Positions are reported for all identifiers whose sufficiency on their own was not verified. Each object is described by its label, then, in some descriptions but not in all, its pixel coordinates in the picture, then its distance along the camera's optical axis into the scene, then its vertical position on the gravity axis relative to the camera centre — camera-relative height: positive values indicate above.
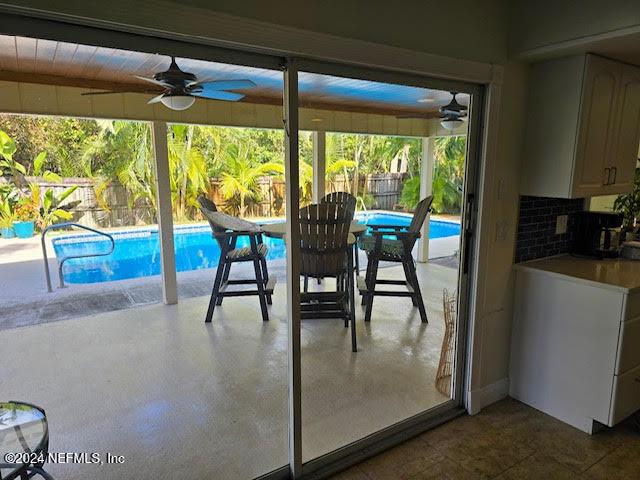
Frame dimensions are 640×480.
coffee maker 2.65 -0.40
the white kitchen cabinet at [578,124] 2.19 +0.25
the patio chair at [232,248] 3.81 -0.72
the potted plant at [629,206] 2.94 -0.25
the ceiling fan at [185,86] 2.69 +0.58
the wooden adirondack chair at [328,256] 2.96 -0.63
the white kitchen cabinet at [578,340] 2.15 -0.92
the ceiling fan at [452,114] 2.34 +0.33
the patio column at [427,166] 2.95 +0.03
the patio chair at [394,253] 3.54 -0.73
